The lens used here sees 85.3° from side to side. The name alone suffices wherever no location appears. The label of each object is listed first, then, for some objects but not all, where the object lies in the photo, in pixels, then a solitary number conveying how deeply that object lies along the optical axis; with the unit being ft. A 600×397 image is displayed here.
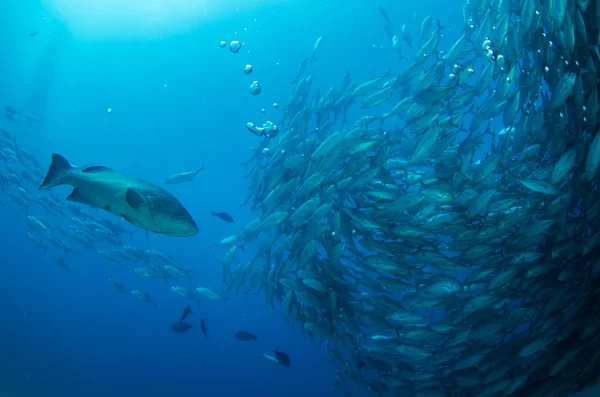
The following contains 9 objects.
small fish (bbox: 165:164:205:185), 29.88
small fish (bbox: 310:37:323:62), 30.41
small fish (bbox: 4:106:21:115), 50.78
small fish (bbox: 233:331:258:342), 36.17
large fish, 5.93
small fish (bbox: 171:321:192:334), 38.55
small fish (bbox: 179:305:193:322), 35.49
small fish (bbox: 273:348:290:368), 30.27
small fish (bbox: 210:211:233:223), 37.42
